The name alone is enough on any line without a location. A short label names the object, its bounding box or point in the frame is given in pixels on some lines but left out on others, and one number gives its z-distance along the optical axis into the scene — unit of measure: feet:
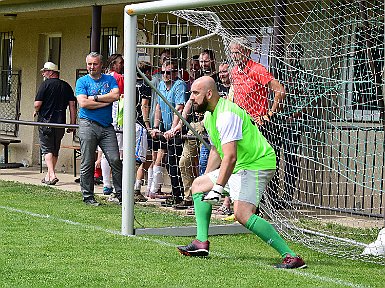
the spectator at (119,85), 45.80
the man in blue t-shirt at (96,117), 41.78
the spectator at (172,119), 40.65
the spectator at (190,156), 40.98
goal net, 34.24
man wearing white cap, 51.60
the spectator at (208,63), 39.34
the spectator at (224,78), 38.11
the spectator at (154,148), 42.60
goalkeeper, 26.76
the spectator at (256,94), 36.22
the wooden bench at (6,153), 62.03
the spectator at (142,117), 42.96
